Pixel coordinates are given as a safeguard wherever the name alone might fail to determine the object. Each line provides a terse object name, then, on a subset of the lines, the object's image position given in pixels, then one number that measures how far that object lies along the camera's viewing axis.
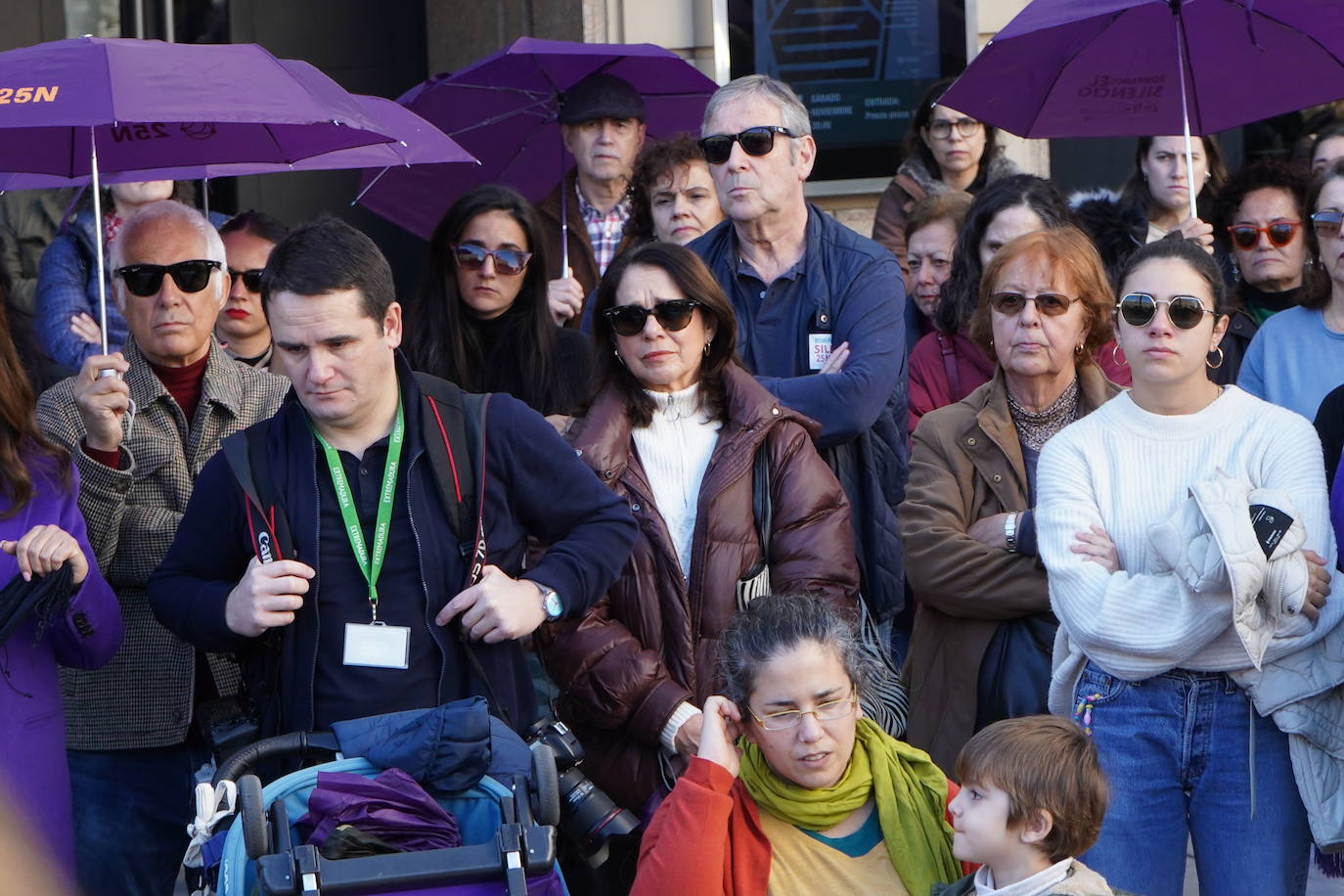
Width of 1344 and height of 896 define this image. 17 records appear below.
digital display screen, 16.50
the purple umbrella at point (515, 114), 13.34
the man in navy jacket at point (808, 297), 9.89
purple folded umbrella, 6.53
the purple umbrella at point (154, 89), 8.20
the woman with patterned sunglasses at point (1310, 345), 9.64
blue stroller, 6.26
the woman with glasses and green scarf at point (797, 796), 7.11
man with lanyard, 7.73
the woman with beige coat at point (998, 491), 8.85
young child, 6.70
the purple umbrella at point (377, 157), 10.16
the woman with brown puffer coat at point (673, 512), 8.65
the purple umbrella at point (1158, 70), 10.70
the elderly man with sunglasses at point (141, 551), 8.90
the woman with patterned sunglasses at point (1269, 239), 11.90
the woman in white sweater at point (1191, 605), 7.54
